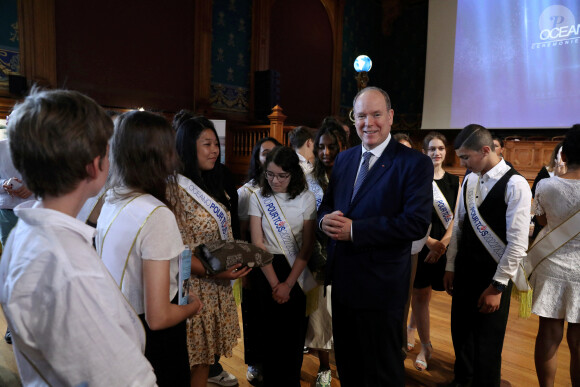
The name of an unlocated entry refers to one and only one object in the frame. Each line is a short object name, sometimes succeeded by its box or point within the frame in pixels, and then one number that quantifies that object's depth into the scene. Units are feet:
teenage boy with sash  5.32
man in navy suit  4.52
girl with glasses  5.65
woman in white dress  5.28
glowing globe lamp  21.85
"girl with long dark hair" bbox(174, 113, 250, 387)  4.55
